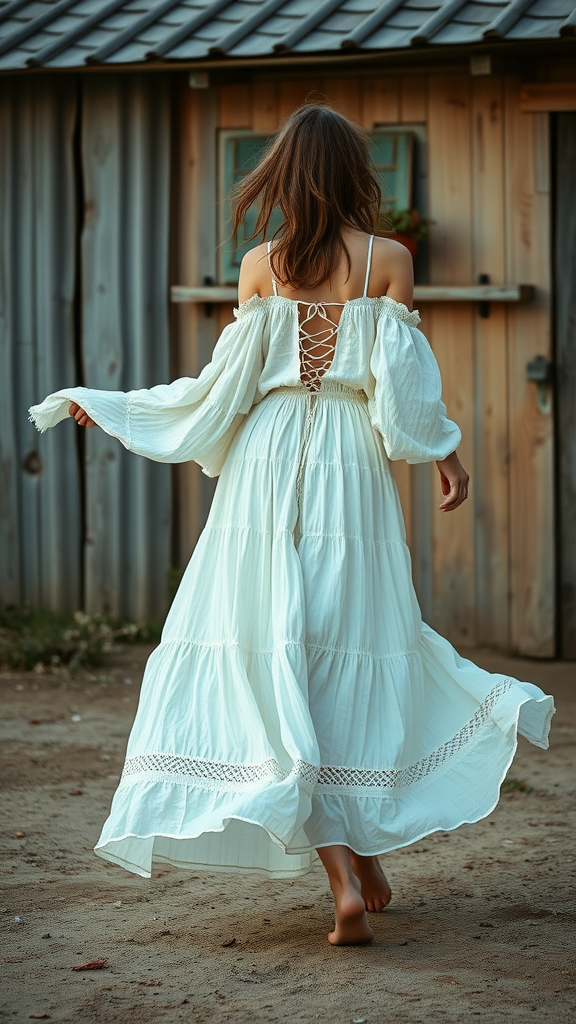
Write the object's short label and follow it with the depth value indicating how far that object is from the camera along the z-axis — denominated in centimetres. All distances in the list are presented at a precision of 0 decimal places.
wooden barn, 596
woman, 278
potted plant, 603
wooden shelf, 605
